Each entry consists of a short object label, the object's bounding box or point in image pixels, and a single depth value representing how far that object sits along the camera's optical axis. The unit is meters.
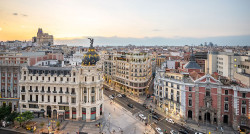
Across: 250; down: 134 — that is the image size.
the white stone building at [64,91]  62.03
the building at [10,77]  68.75
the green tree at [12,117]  53.96
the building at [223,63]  74.62
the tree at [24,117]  52.98
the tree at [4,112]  54.55
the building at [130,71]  96.81
